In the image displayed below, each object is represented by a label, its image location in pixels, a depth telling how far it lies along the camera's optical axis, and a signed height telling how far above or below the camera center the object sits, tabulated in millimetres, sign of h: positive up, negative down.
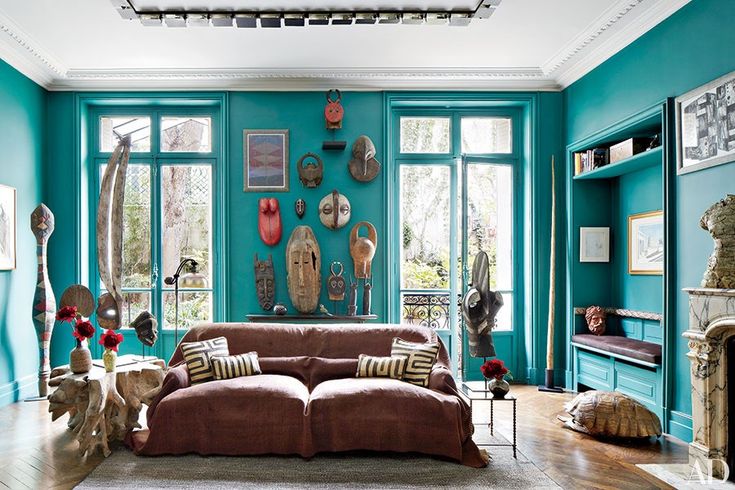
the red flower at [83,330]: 3961 -552
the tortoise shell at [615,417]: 4098 -1234
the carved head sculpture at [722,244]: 3381 +21
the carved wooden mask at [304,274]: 5871 -248
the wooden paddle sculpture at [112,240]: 4934 +96
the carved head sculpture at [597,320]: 5594 -704
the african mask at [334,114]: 5984 +1428
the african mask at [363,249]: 5836 +5
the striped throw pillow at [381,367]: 4086 -849
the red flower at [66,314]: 4062 -450
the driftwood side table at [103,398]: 3723 -998
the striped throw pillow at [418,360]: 4035 -794
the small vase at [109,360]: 3953 -759
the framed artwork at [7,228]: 5188 +218
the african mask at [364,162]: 6043 +927
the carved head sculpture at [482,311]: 5492 -602
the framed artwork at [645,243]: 4973 +46
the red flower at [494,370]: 3811 -811
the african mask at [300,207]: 6041 +453
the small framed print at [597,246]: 5801 +23
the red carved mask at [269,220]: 6008 +316
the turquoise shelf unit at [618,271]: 4535 -224
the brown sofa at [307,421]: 3652 -1103
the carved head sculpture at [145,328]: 4691 -635
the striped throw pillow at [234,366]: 4070 -836
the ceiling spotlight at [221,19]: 4488 +1825
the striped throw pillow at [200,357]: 4062 -768
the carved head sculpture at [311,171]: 6047 +834
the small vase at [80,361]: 3926 -758
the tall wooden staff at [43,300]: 5422 -467
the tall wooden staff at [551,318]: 5867 -724
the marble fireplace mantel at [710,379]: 3391 -798
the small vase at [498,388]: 3760 -919
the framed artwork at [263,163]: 6109 +931
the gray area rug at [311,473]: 3256 -1337
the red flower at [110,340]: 3965 -621
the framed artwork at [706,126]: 3646 +830
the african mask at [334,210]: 5977 +415
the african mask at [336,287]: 5863 -384
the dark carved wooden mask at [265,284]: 5945 -354
